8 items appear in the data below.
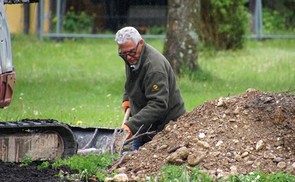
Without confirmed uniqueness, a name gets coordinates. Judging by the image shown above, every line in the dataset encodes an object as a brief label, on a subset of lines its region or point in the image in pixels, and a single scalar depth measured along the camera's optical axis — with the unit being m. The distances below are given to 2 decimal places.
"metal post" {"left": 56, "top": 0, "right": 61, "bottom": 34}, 55.64
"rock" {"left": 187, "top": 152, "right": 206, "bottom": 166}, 17.37
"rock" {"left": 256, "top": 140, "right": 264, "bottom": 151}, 17.75
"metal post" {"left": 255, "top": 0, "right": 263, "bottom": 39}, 55.68
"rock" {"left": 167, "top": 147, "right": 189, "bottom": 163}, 17.55
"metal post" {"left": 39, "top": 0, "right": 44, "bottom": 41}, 55.06
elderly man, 19.77
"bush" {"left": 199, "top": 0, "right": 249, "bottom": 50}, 49.34
